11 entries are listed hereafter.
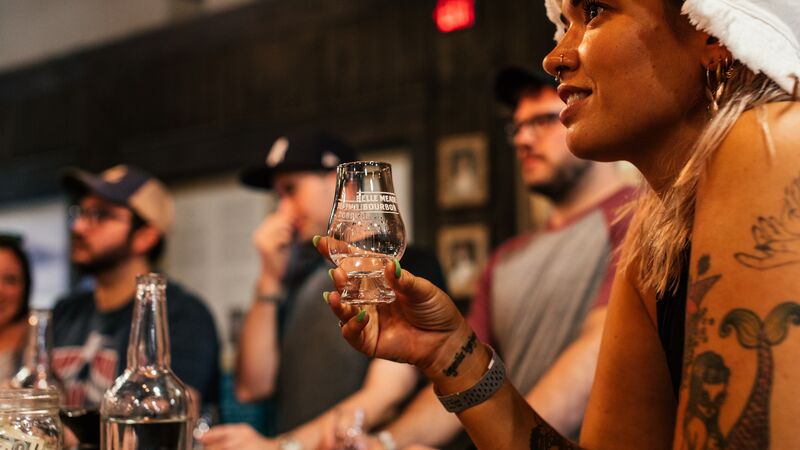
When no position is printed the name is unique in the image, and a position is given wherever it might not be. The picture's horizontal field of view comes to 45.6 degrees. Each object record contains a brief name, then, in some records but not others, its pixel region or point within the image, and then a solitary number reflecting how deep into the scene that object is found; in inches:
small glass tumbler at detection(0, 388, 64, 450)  47.5
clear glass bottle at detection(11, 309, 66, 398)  75.3
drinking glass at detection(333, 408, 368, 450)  71.6
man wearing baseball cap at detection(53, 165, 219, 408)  102.4
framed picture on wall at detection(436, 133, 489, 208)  163.8
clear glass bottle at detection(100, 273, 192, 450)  50.8
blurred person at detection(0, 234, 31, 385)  111.6
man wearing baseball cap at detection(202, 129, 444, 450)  99.4
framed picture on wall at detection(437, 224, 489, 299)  162.7
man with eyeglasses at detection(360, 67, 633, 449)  82.5
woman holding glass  37.3
